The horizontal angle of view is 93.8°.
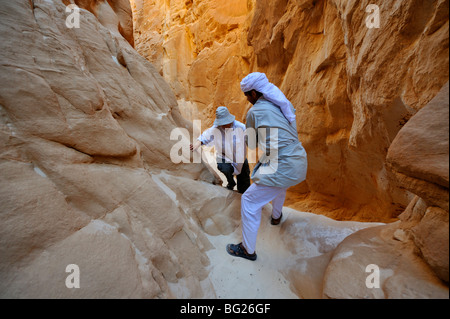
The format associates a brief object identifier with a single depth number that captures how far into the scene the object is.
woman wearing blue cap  2.72
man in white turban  2.02
